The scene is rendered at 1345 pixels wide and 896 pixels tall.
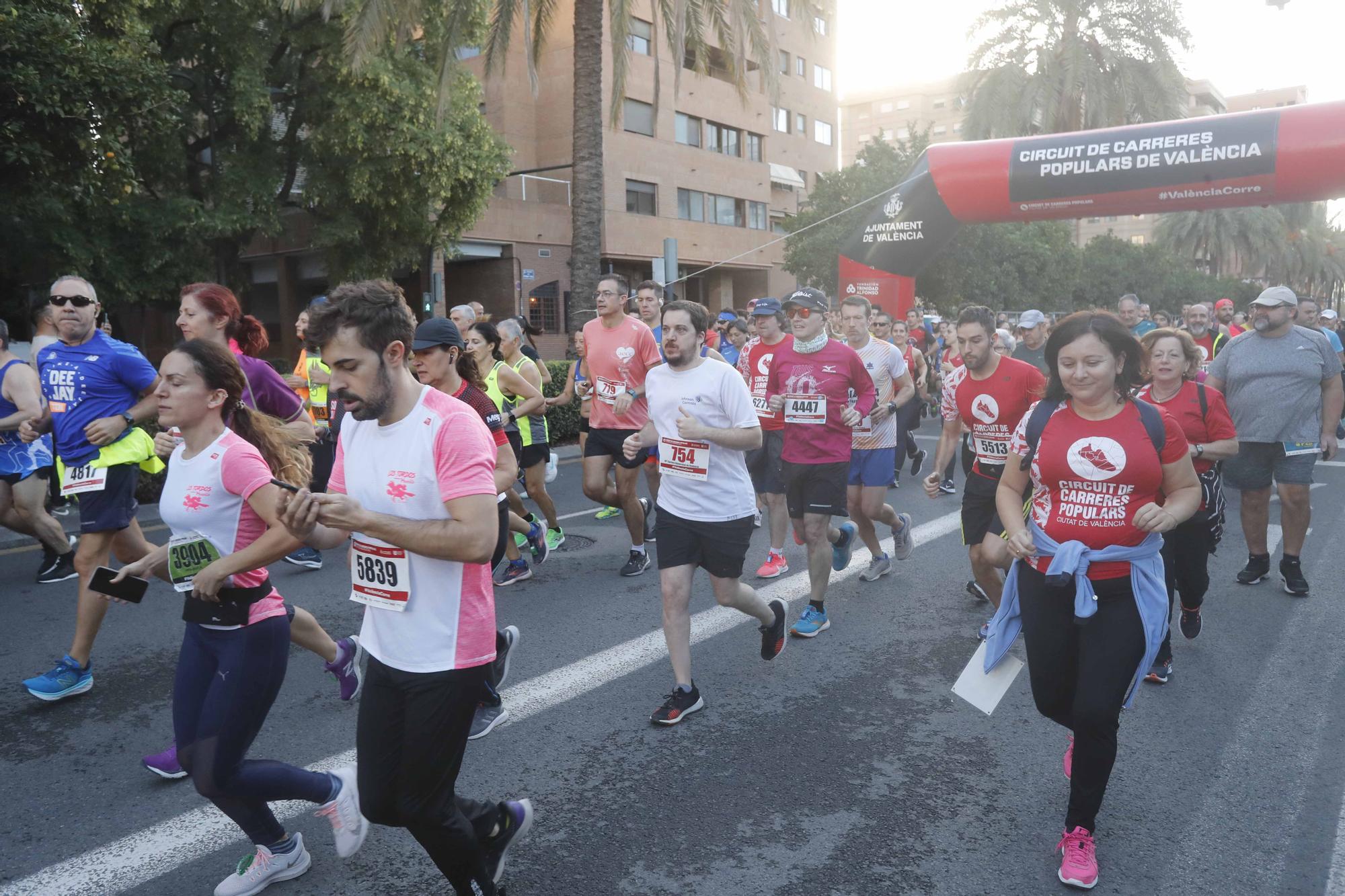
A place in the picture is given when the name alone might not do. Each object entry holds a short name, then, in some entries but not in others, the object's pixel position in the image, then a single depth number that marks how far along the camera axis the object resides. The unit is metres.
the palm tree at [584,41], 13.71
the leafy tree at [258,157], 16.14
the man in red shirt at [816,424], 5.75
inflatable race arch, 12.75
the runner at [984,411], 5.36
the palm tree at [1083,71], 29.14
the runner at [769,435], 6.79
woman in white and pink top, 2.87
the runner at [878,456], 6.73
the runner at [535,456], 7.58
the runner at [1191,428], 5.22
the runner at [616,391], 7.18
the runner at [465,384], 4.28
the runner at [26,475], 5.90
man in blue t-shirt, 4.69
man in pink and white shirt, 2.47
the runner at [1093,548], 3.15
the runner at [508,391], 6.57
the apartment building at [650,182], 32.19
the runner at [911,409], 10.70
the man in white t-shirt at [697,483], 4.47
